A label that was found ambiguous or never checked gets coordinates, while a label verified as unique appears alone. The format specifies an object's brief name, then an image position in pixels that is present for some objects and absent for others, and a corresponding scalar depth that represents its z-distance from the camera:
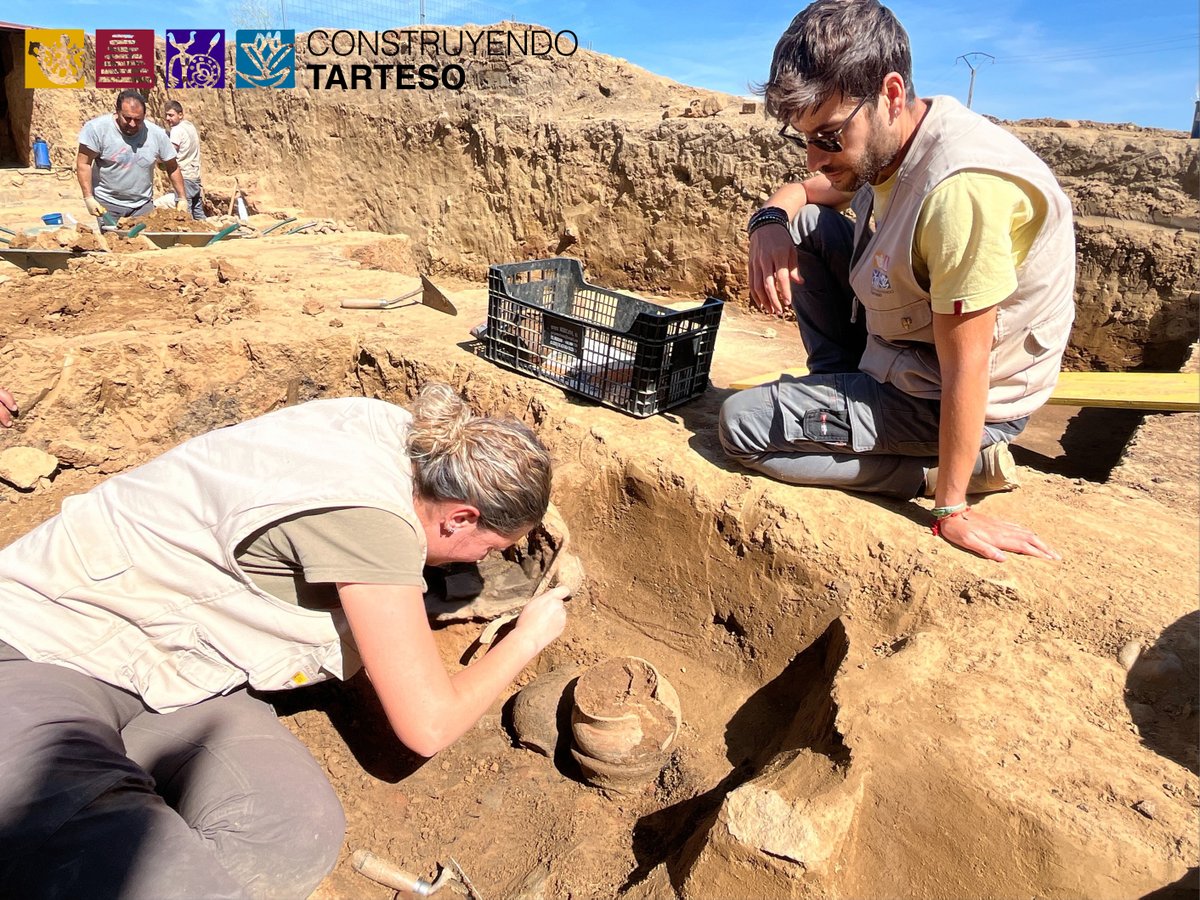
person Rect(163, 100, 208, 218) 8.44
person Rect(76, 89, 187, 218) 7.05
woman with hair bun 1.65
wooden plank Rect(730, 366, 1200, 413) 3.62
